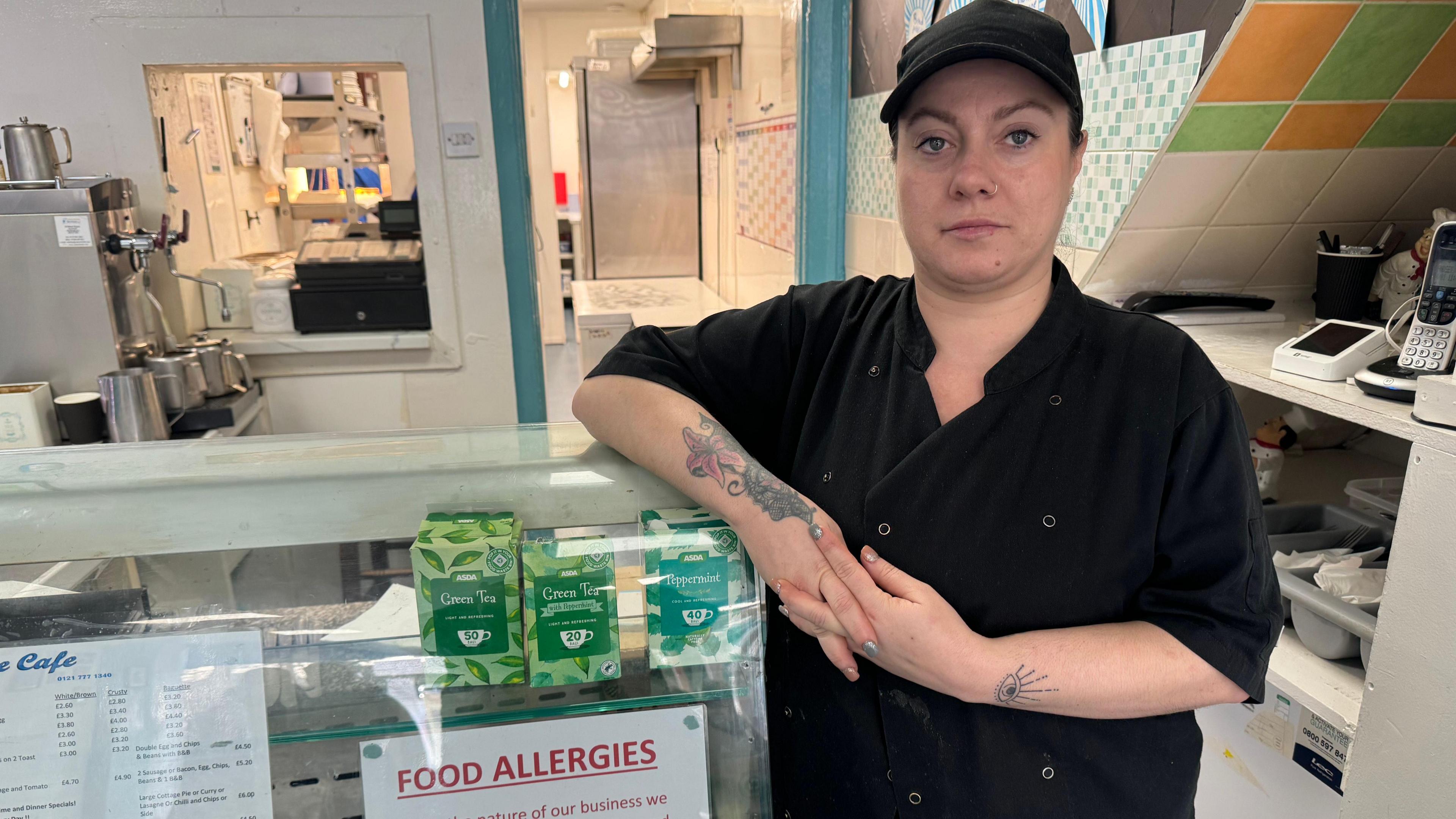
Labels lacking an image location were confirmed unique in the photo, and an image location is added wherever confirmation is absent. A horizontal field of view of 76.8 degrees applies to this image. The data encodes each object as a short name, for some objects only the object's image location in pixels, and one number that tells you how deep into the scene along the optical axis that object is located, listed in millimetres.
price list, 696
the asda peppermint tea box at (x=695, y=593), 805
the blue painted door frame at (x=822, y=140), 3332
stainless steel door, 5410
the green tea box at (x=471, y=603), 757
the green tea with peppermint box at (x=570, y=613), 771
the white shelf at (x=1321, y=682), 1439
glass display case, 708
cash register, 3326
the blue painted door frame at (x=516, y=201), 3209
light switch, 3205
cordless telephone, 1334
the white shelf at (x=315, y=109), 4574
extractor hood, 3887
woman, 834
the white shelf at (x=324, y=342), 3299
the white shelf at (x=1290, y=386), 1271
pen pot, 1820
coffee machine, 2664
